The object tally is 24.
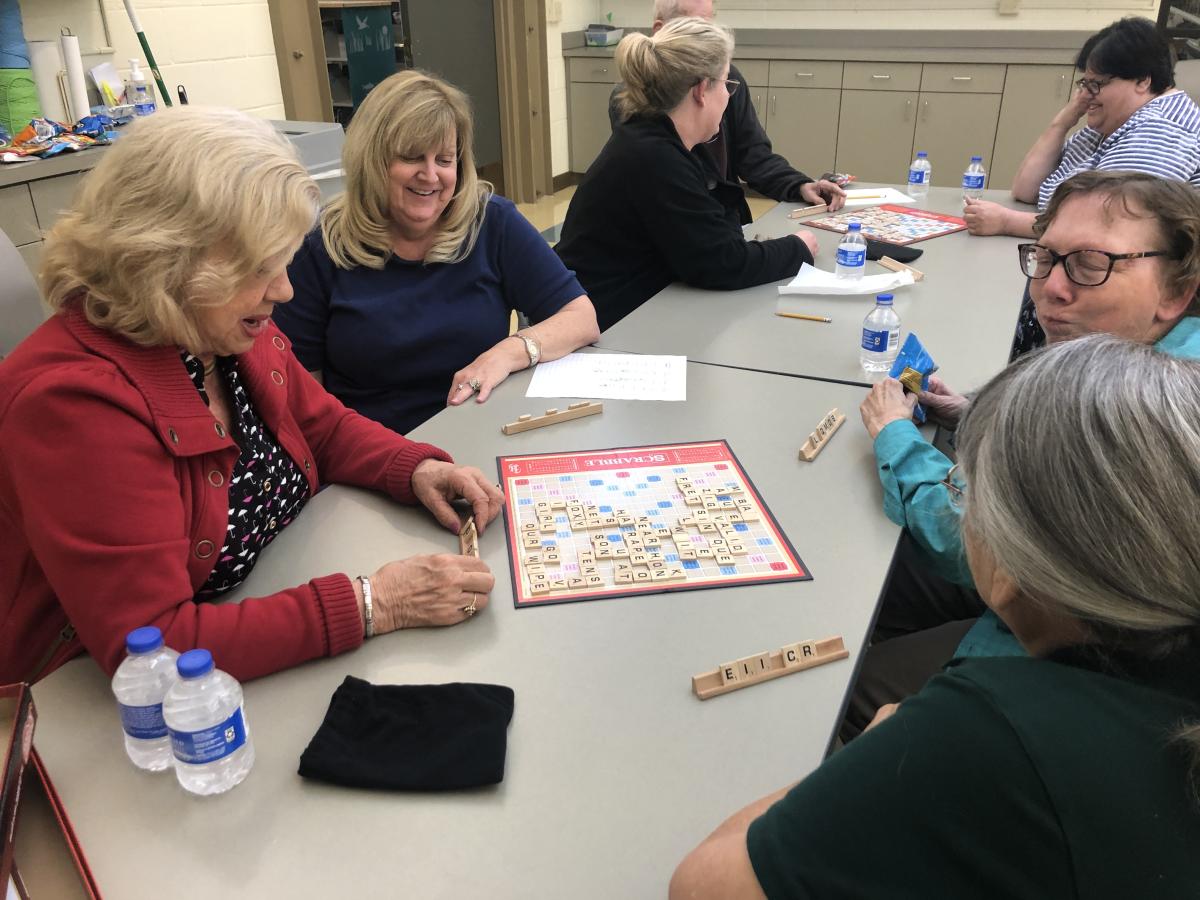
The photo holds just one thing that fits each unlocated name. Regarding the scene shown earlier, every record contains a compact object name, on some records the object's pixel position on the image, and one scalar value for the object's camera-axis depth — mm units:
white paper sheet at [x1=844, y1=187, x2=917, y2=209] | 3296
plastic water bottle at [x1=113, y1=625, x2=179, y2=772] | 901
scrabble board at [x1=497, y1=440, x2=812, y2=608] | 1219
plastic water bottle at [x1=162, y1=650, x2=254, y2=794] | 851
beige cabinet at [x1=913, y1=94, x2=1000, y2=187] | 5520
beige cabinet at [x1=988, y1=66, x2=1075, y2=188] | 5285
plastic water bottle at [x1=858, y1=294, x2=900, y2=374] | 1834
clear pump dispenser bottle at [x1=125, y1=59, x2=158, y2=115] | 3107
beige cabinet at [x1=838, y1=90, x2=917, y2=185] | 5707
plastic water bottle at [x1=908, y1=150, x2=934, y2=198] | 3467
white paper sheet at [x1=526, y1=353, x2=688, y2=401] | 1802
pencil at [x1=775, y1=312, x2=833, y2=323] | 2205
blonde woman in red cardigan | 1003
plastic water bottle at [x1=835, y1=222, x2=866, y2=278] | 2422
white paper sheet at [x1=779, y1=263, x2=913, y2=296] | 2369
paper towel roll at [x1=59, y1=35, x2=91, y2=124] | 2902
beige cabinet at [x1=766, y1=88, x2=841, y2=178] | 5891
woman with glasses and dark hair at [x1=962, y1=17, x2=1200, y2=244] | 2586
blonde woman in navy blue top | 1887
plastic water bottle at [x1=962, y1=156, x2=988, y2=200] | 3361
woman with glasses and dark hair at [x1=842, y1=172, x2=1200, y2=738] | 1465
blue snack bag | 1748
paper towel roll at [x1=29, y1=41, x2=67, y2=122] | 2861
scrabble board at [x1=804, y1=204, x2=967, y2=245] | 2874
